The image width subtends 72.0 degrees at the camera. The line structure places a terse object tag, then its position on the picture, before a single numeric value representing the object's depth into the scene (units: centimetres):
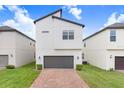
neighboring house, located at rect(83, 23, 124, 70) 1082
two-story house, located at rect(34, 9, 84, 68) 1054
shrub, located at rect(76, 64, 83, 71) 1027
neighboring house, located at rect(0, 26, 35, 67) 1137
